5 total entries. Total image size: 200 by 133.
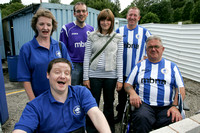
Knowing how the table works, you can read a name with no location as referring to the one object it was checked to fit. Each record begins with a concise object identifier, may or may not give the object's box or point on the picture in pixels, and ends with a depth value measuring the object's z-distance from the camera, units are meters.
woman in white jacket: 2.22
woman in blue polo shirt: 1.69
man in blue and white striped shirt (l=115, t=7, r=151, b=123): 2.58
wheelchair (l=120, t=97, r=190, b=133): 2.13
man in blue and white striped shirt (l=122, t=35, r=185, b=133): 1.98
